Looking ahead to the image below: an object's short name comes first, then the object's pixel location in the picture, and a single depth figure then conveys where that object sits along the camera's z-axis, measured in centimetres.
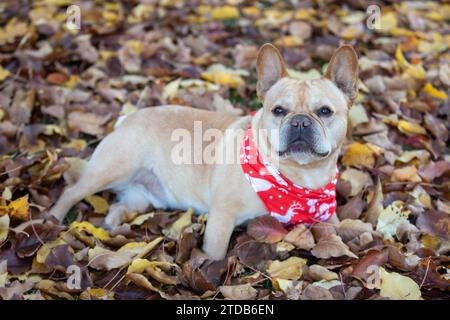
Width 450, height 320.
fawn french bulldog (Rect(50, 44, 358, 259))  328
